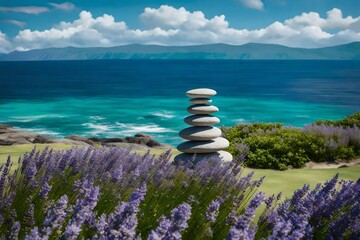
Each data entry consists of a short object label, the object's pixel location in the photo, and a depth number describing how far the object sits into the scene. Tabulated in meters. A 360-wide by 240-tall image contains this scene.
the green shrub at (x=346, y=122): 17.36
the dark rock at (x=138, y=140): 22.42
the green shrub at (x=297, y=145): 13.78
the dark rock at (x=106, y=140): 22.89
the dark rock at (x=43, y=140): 20.08
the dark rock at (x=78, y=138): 21.84
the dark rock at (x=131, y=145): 19.91
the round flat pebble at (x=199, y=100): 11.55
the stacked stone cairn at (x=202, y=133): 11.27
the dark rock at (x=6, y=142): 20.68
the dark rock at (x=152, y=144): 21.79
